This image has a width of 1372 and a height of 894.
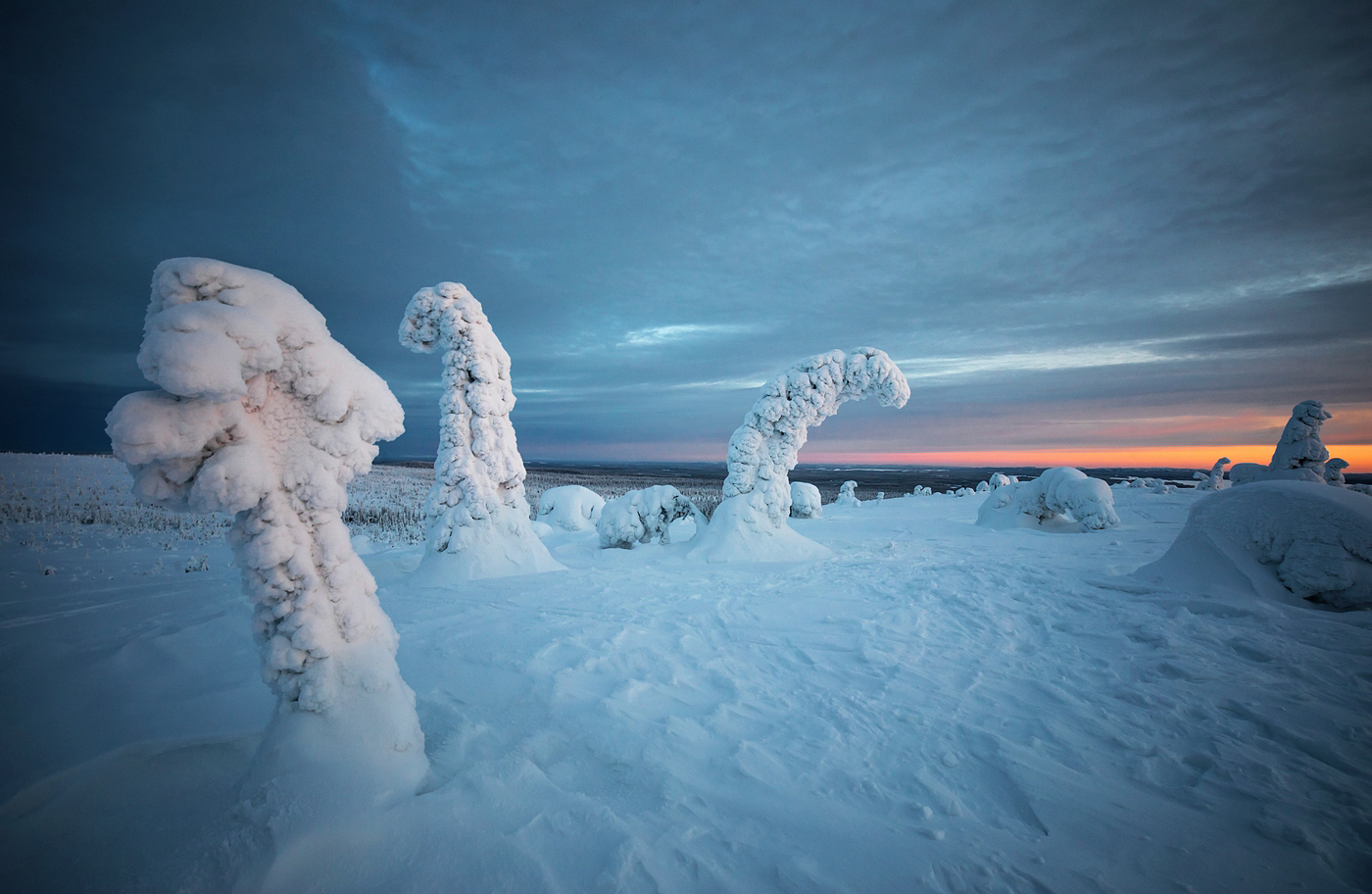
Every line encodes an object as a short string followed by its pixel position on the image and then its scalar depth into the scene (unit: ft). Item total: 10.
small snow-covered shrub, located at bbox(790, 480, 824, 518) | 68.74
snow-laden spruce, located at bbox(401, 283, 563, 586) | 29.78
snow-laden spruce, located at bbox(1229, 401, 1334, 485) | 39.96
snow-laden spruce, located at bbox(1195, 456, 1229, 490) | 80.47
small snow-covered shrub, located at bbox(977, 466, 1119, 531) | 44.80
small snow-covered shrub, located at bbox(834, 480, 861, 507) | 92.87
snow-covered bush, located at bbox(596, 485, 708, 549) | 42.25
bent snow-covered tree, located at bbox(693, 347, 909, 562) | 34.86
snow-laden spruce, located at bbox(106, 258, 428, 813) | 7.55
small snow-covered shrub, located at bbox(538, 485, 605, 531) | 56.08
